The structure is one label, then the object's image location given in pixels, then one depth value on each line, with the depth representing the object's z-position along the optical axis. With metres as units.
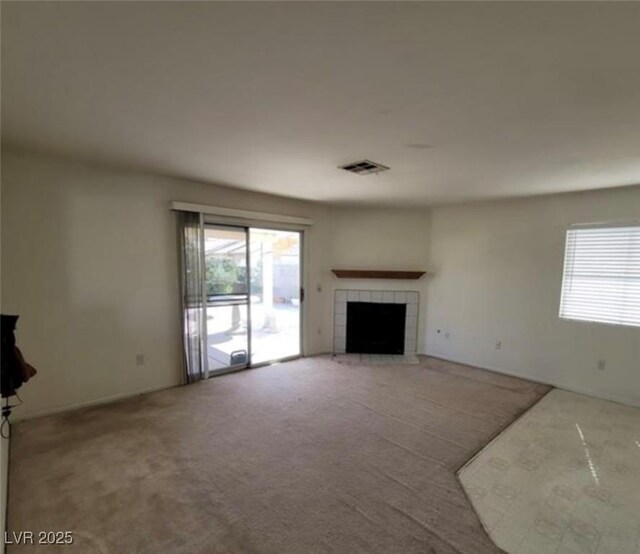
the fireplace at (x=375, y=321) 5.27
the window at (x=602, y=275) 3.55
